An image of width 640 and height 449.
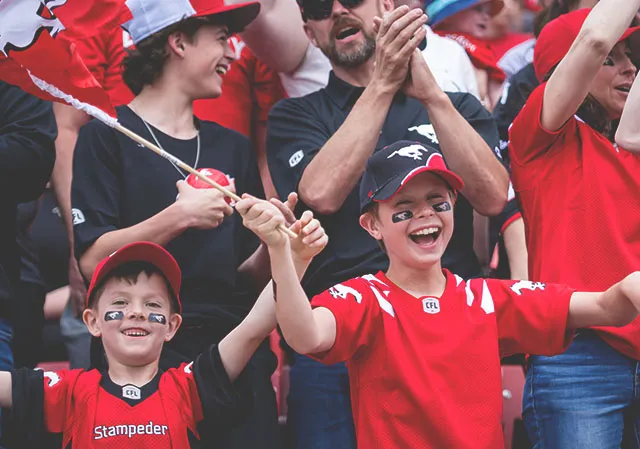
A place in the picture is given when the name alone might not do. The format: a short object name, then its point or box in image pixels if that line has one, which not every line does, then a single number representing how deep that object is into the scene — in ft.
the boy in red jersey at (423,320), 21.02
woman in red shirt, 22.50
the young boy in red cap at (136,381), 21.97
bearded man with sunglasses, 24.80
